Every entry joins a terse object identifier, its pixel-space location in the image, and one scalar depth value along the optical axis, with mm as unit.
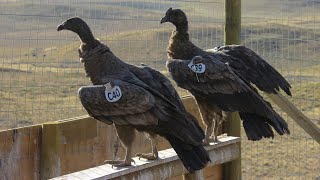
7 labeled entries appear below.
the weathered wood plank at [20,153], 5277
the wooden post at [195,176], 5535
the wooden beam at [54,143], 5508
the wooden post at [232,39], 6887
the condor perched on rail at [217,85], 5746
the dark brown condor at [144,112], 4844
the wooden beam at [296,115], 7023
